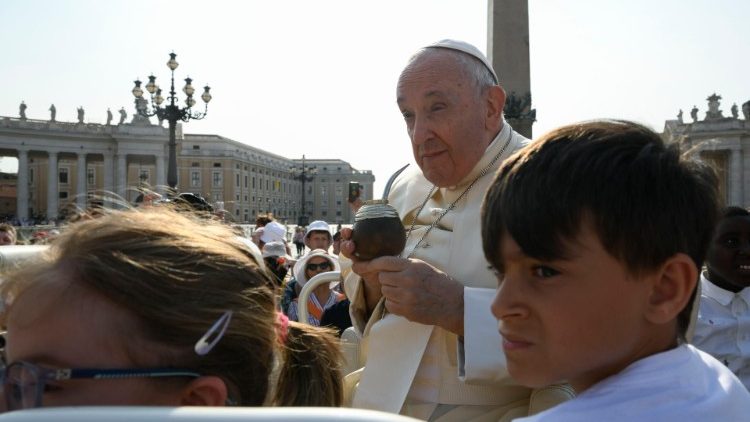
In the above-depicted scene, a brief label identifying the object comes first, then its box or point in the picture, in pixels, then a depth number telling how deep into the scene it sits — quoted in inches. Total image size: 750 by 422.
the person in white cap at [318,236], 267.9
